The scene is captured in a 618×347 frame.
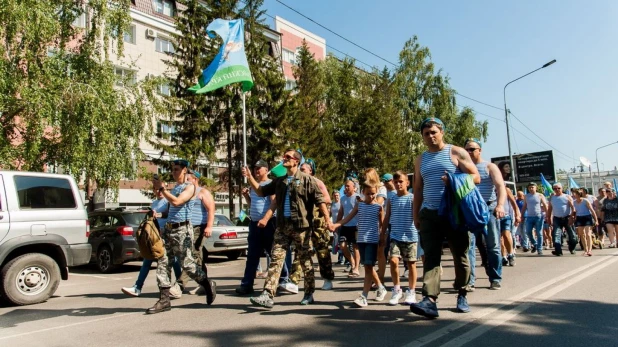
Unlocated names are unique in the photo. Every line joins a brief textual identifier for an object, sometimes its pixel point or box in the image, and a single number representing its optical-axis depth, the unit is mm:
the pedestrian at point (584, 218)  11711
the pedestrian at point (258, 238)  7074
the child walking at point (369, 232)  5770
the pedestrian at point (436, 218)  4820
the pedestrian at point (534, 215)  11914
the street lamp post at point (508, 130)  32312
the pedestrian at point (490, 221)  6750
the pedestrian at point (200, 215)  6736
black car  11203
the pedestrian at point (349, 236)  9031
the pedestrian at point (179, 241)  5855
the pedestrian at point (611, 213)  13394
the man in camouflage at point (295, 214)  5758
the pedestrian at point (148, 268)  7046
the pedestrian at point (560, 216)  11633
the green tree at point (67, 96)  14922
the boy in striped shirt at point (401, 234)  5875
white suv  6836
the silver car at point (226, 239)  12766
